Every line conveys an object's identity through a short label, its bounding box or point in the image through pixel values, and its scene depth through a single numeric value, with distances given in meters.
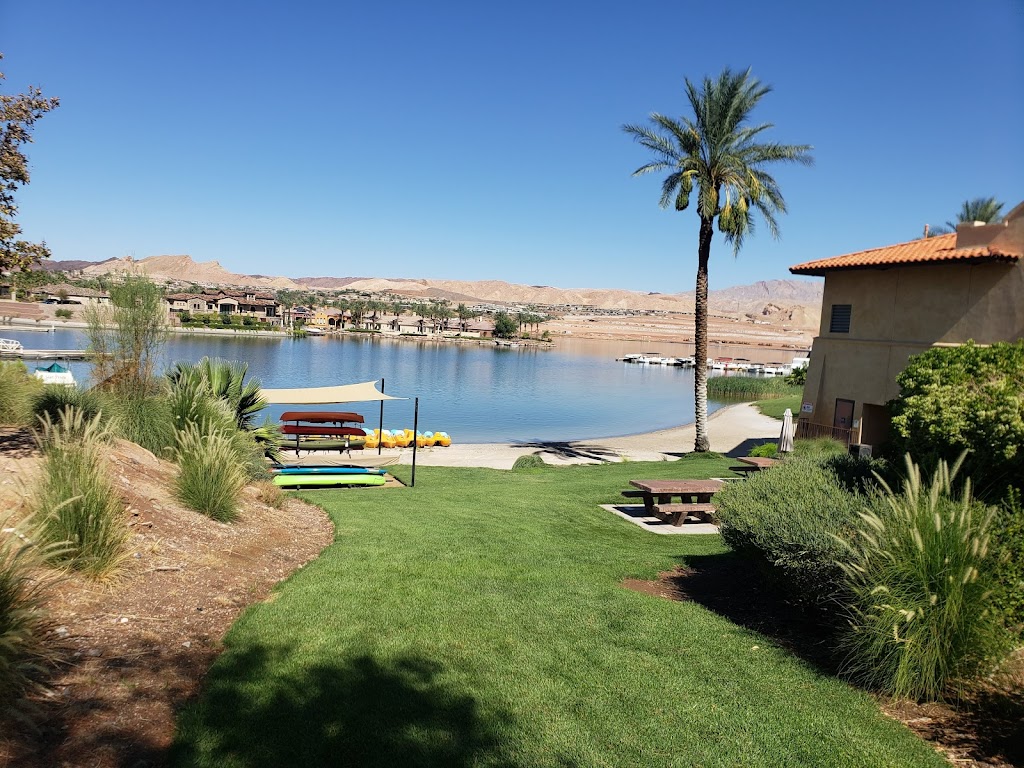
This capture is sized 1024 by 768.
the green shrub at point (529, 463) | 20.22
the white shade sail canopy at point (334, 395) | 23.27
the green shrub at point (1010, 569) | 4.63
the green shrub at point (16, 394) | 9.47
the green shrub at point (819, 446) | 18.03
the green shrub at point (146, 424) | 10.30
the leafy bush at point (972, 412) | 6.06
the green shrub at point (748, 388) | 52.16
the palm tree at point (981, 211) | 33.06
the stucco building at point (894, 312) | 15.22
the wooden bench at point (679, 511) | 11.36
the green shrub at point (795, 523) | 5.54
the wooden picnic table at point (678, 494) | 11.41
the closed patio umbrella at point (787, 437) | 18.88
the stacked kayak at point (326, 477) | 13.53
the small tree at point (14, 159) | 6.52
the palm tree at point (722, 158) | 21.64
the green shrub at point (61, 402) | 9.23
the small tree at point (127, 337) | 11.68
